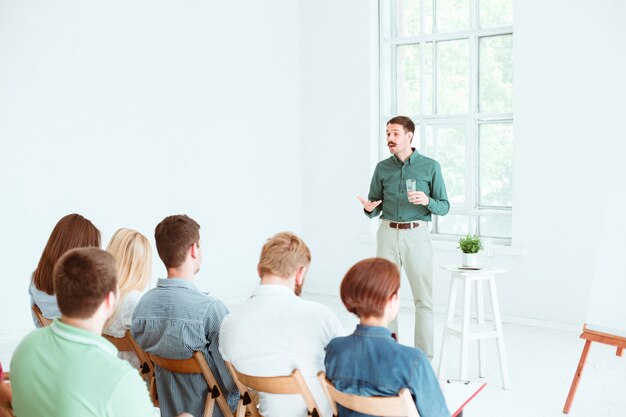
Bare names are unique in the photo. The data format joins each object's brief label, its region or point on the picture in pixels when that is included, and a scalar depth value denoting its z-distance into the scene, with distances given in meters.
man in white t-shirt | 2.40
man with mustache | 4.86
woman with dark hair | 2.92
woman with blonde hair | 2.96
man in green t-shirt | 1.77
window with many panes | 6.44
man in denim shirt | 2.71
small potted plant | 4.46
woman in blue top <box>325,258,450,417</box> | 2.08
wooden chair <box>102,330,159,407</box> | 2.94
